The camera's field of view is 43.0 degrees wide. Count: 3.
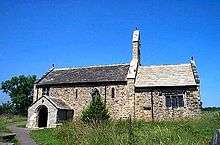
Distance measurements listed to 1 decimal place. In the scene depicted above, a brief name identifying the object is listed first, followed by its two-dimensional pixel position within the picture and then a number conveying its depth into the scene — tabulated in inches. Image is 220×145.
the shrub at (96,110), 1235.9
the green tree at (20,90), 2691.9
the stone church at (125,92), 1310.3
